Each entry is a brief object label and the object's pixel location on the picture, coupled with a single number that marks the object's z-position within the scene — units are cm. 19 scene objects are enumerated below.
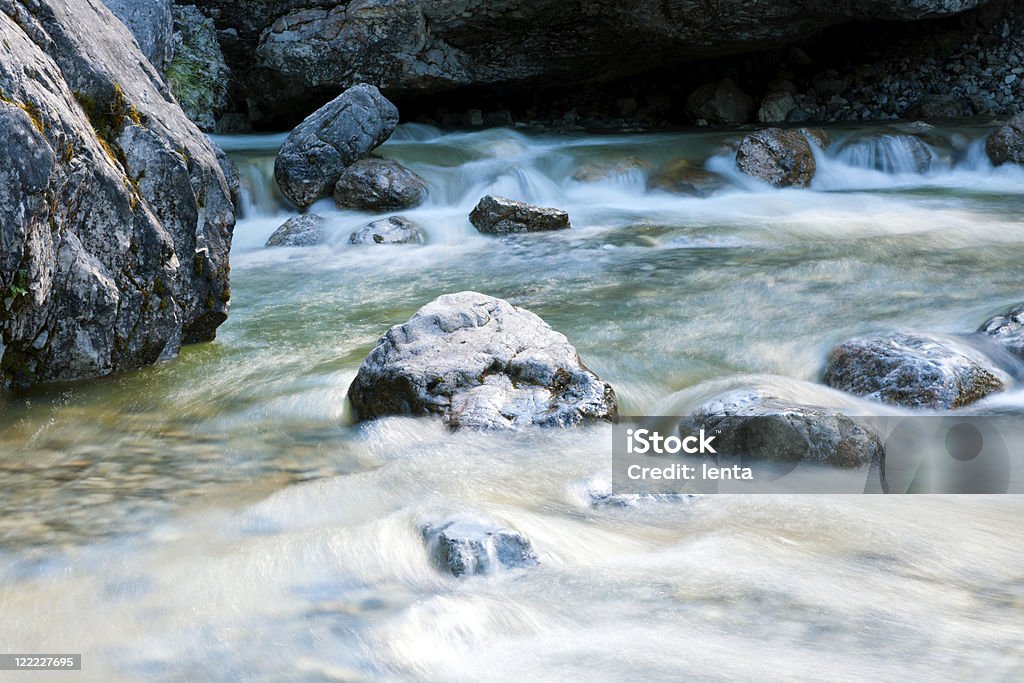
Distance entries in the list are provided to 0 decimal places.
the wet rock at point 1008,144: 1127
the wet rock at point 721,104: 1521
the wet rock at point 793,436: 360
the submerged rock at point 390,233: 890
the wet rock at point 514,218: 920
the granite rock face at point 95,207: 368
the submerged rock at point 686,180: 1106
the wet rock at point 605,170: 1152
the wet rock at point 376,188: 1012
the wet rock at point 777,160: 1110
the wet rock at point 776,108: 1539
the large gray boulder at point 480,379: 397
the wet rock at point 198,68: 1377
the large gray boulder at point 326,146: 1028
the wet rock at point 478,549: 267
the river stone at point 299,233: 906
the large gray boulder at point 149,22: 723
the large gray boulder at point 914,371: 424
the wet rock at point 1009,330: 475
